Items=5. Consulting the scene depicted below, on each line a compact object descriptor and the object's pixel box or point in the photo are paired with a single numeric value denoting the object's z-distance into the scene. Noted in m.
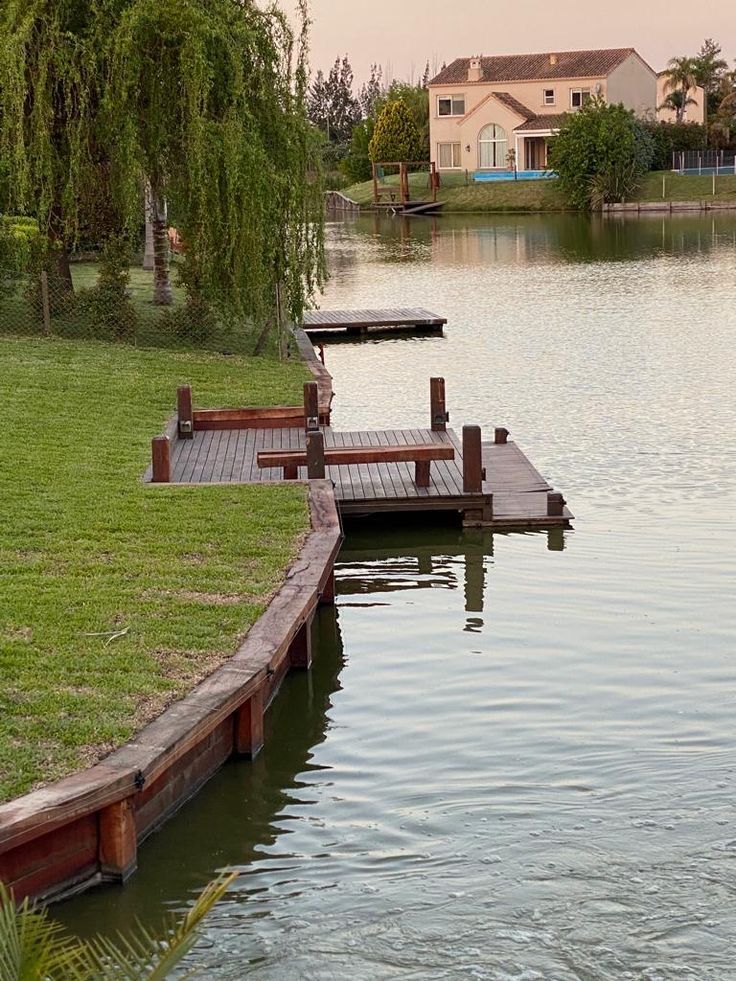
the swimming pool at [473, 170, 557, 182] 93.02
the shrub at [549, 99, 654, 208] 83.44
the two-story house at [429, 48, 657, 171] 98.31
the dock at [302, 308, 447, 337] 34.25
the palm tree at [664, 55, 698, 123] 102.12
